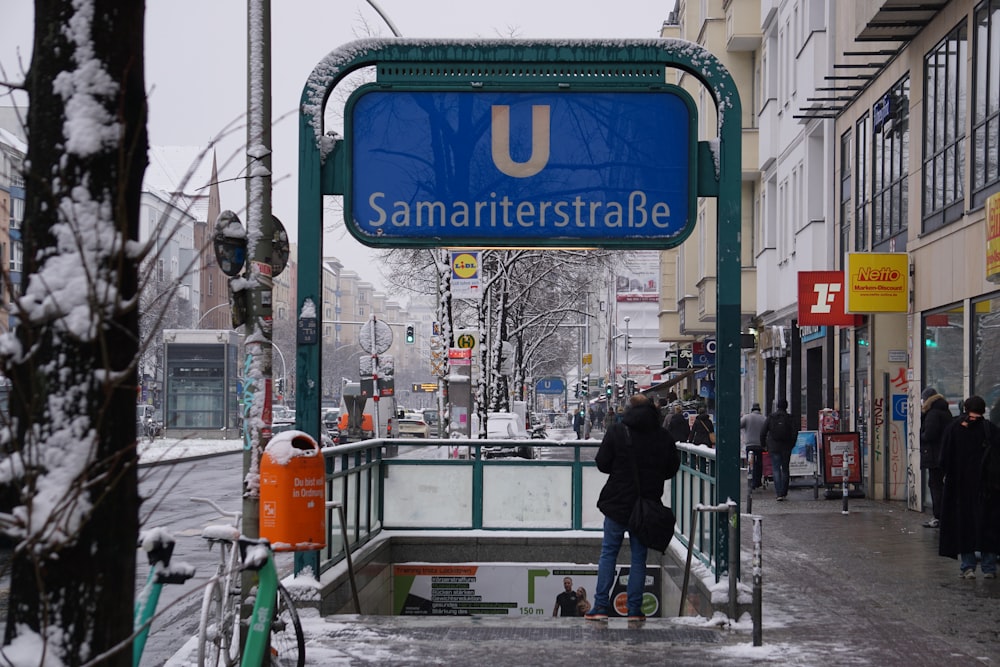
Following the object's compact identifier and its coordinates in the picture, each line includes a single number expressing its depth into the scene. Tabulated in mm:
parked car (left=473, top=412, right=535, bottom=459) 34188
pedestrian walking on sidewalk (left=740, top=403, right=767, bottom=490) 25594
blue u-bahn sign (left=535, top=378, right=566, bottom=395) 84062
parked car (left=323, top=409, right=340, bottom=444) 57594
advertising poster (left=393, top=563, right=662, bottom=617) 15141
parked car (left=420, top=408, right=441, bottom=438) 73144
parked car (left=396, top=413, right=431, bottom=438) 55344
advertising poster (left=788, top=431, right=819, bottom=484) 24531
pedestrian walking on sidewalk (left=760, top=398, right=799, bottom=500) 23297
